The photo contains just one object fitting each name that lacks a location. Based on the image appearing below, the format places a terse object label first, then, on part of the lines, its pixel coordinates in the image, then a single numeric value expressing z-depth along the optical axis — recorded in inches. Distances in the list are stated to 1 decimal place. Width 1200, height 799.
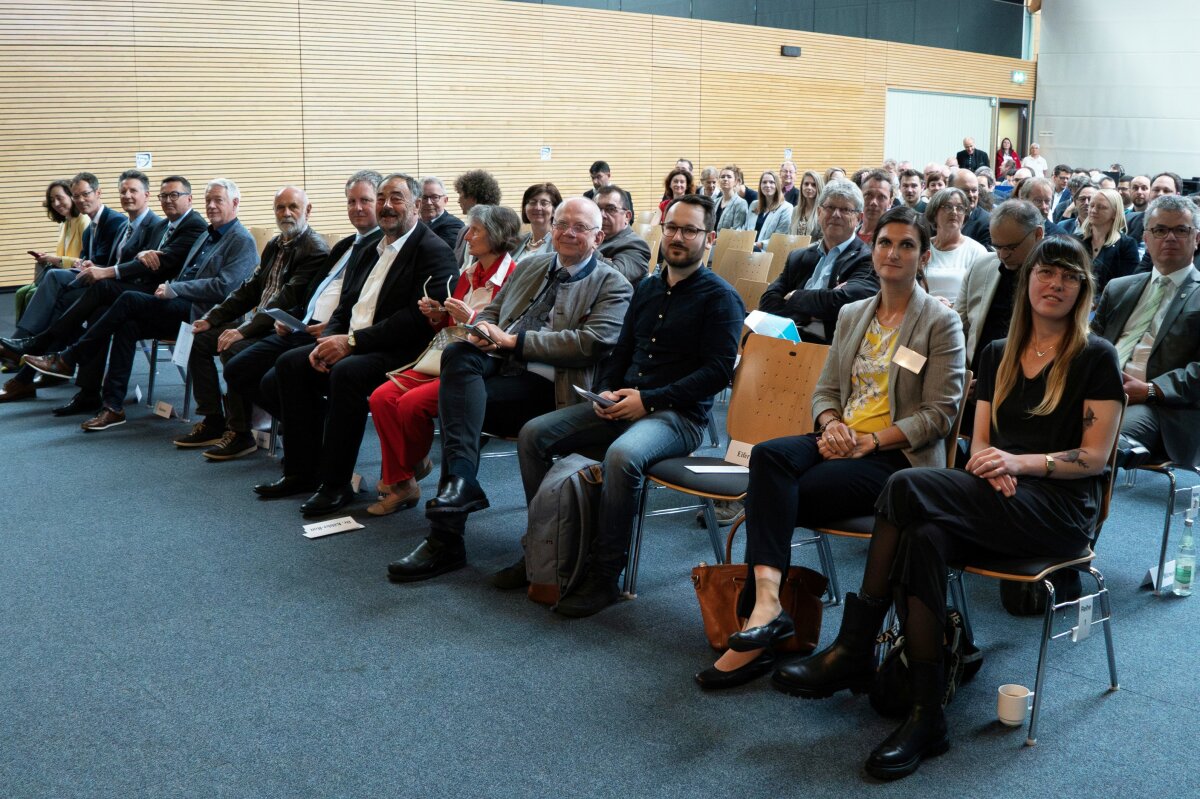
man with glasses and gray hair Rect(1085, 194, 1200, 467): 132.0
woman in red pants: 159.5
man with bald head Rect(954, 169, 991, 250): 221.9
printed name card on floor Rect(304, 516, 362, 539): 156.4
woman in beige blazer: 108.6
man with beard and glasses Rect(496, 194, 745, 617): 135.0
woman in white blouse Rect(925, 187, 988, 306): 180.1
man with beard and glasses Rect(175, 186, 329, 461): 199.3
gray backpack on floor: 127.9
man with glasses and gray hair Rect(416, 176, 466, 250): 221.1
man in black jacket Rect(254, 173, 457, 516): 167.0
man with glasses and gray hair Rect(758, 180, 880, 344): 164.1
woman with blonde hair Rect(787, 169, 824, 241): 294.4
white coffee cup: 98.0
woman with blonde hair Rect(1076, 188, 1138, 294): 188.5
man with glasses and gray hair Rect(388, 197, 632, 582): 143.3
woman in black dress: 94.9
